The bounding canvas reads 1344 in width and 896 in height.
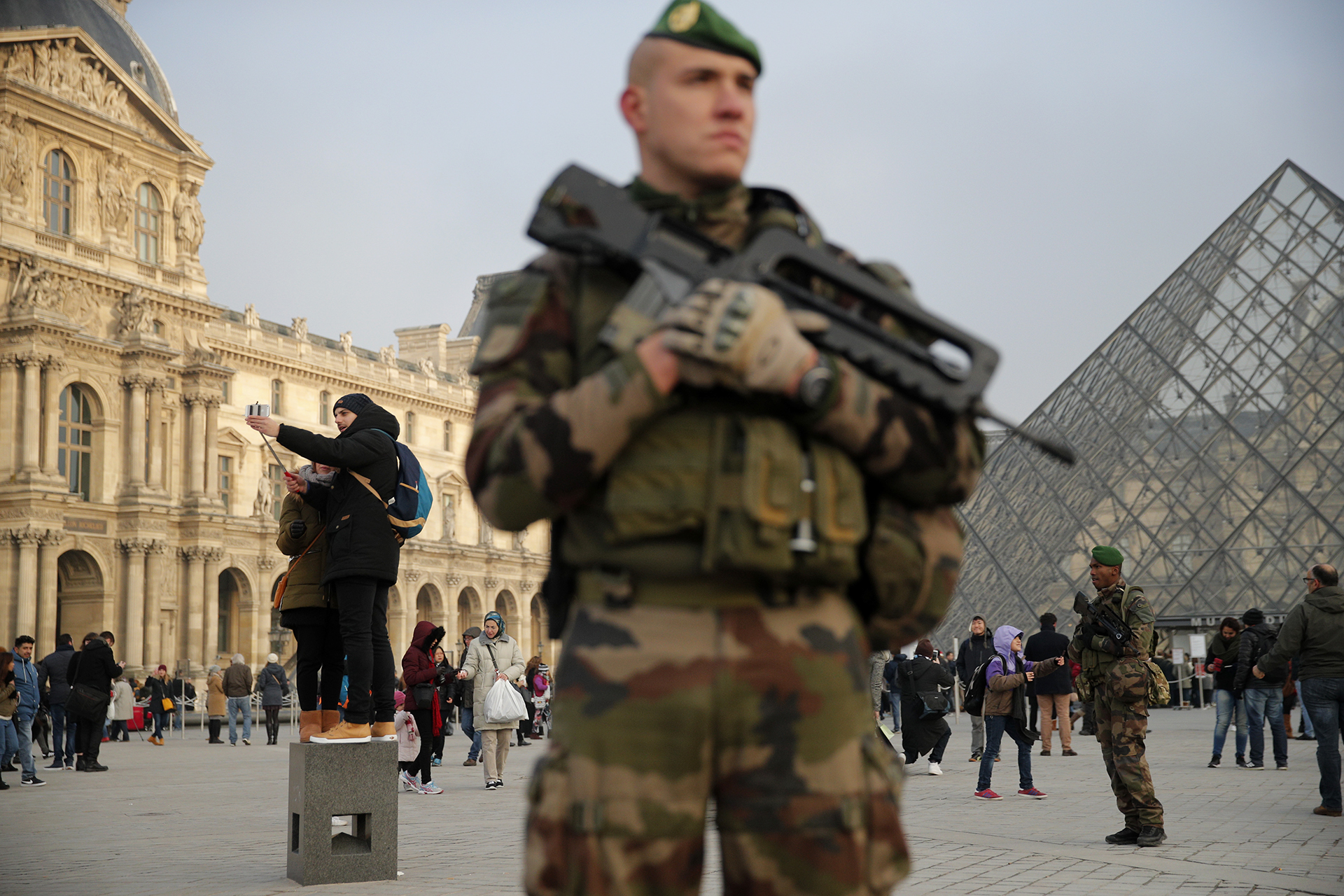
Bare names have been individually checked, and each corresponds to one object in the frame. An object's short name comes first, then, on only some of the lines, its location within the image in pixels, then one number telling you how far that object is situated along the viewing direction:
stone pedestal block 6.43
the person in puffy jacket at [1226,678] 15.20
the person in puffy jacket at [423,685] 12.98
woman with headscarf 13.66
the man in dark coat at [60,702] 18.42
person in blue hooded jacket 12.03
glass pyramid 41.78
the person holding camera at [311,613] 6.57
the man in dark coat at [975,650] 14.95
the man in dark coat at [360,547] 6.27
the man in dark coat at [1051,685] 16.50
